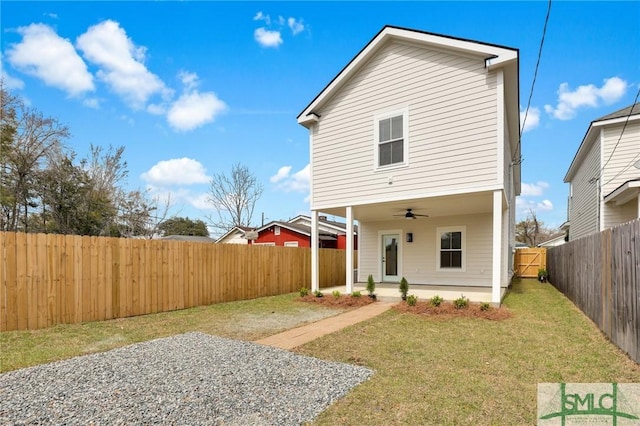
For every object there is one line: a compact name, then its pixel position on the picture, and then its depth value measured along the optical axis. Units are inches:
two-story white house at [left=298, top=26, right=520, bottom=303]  312.7
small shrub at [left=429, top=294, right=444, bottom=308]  308.2
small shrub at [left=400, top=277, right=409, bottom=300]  350.9
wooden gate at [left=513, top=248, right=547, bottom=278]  679.7
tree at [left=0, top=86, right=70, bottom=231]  736.3
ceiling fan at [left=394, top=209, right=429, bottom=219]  436.5
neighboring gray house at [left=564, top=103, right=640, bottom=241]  446.9
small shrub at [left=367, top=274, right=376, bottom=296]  370.8
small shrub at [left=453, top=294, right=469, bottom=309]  299.6
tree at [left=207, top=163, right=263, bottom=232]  1306.6
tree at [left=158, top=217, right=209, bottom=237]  1347.2
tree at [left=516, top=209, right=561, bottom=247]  1658.8
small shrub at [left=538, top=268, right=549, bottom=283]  605.6
